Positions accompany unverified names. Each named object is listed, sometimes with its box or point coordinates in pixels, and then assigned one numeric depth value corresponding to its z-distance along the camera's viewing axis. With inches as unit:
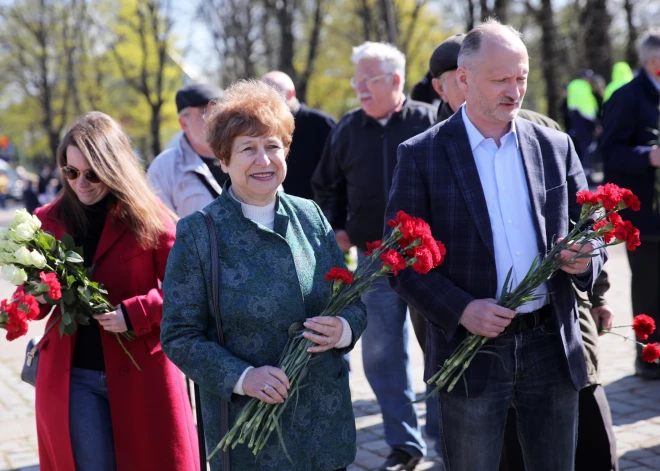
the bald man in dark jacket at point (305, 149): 267.7
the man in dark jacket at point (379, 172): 215.2
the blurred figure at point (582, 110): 661.9
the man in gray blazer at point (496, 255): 125.5
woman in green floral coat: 115.3
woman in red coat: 147.1
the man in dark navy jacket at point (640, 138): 244.1
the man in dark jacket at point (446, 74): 187.2
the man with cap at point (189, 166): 211.5
